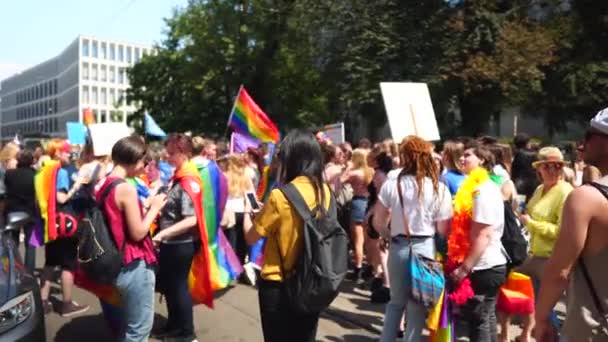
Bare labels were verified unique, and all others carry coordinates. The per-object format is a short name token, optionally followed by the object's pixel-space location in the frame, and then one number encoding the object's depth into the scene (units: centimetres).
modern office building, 11294
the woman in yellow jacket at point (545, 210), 549
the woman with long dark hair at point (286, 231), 371
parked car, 407
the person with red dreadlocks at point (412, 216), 498
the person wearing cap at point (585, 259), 266
